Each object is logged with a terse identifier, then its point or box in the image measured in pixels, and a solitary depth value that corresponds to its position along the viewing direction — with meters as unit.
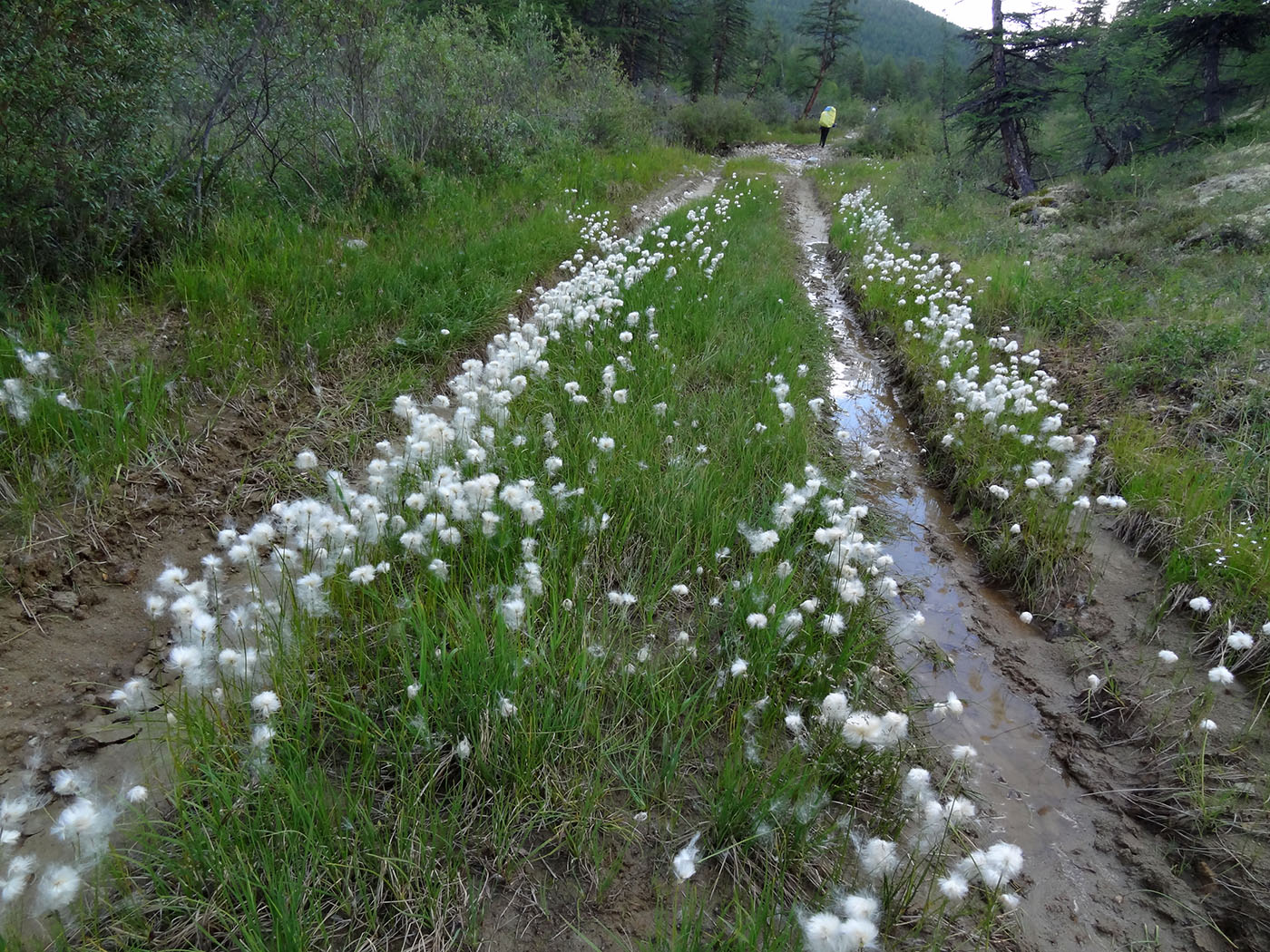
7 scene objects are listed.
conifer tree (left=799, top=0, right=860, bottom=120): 46.28
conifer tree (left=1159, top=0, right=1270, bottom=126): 10.98
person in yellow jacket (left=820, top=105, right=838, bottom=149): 32.29
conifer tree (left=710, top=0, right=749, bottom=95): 43.72
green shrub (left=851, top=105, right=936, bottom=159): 29.28
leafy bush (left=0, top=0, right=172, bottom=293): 3.87
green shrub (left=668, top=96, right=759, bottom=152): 28.86
